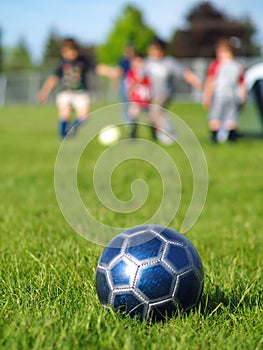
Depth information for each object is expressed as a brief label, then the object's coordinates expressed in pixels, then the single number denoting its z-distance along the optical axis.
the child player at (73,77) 13.98
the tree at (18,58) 80.81
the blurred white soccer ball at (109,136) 13.20
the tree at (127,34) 68.69
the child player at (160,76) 14.05
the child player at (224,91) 13.38
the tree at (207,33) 64.19
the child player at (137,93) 13.85
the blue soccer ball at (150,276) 2.82
